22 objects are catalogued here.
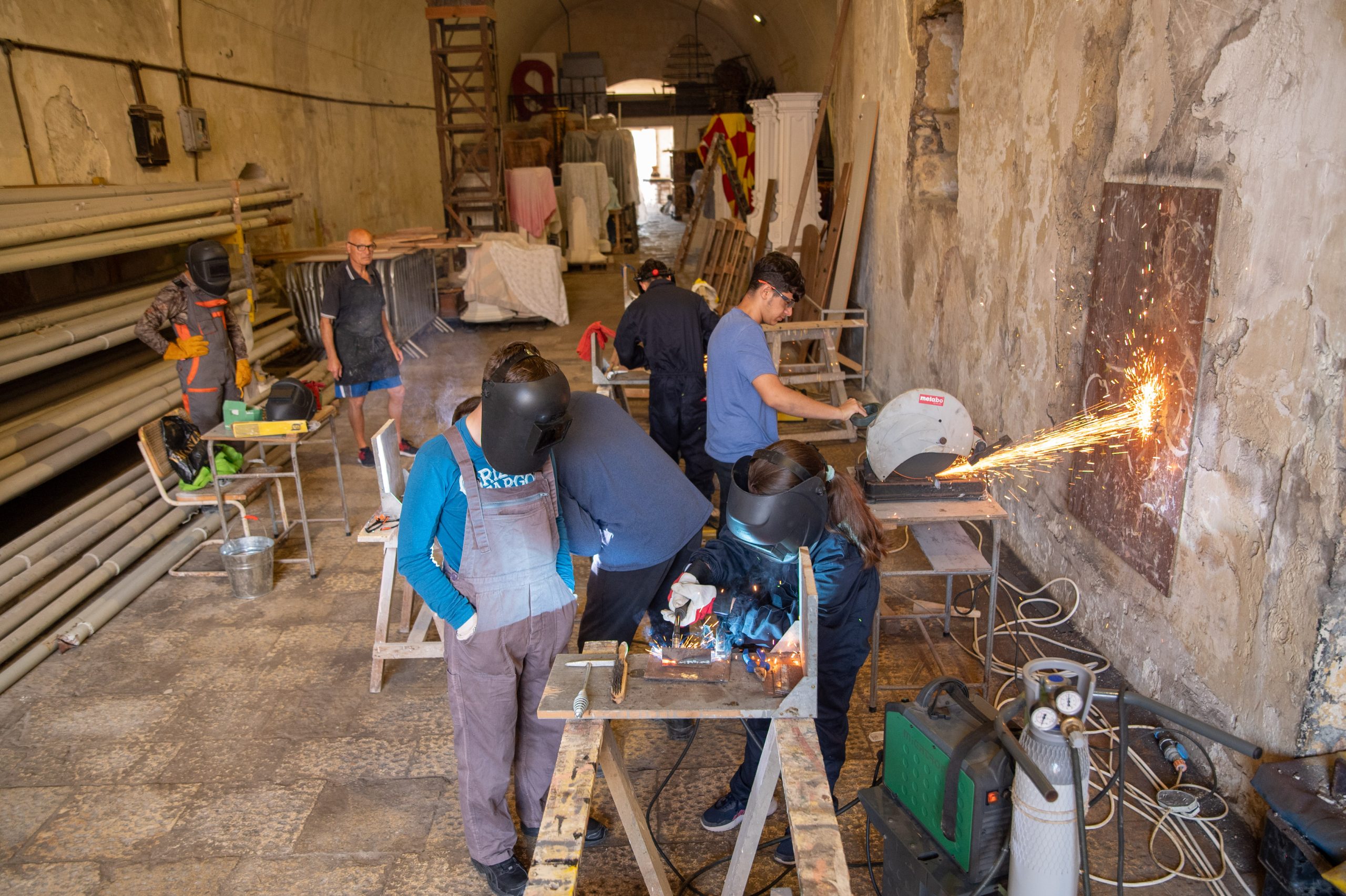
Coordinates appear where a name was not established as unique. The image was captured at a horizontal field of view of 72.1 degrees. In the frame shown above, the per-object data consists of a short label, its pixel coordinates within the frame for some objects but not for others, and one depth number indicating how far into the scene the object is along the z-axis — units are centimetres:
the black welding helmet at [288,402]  525
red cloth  654
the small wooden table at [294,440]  517
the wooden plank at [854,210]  856
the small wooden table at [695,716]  208
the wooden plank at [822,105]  939
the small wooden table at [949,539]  360
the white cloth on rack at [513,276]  1167
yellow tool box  516
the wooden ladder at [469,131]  1302
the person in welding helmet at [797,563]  262
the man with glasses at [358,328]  652
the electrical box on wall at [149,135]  795
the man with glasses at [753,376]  401
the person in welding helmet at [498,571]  244
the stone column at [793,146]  1043
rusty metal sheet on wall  344
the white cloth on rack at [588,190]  1700
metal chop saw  356
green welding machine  228
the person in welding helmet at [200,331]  568
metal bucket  505
